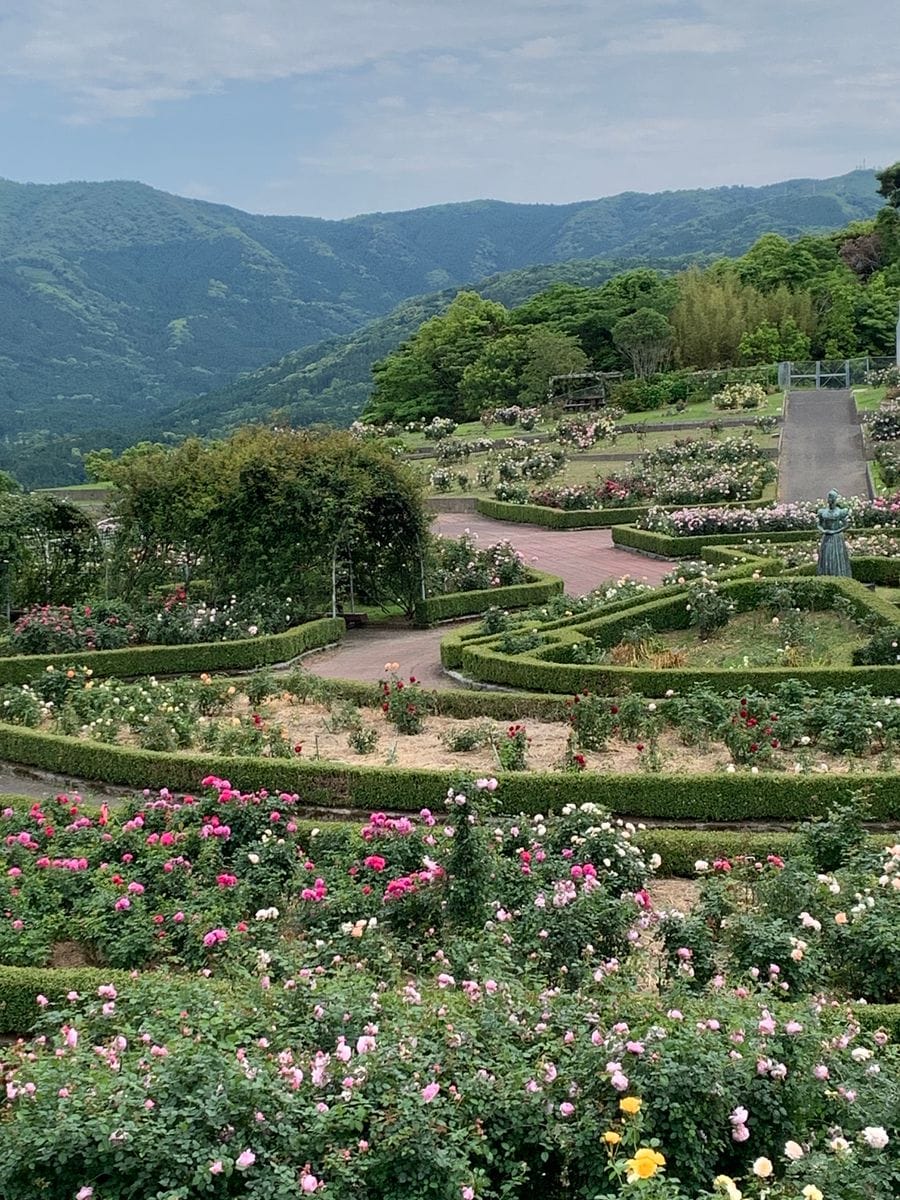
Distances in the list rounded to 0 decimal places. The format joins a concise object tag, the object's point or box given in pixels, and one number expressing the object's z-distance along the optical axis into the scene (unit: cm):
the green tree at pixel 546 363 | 5362
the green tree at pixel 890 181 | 7625
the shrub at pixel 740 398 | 4347
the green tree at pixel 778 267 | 6662
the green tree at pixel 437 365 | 6538
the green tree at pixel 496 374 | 5834
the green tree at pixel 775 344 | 5478
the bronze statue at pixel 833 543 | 1745
